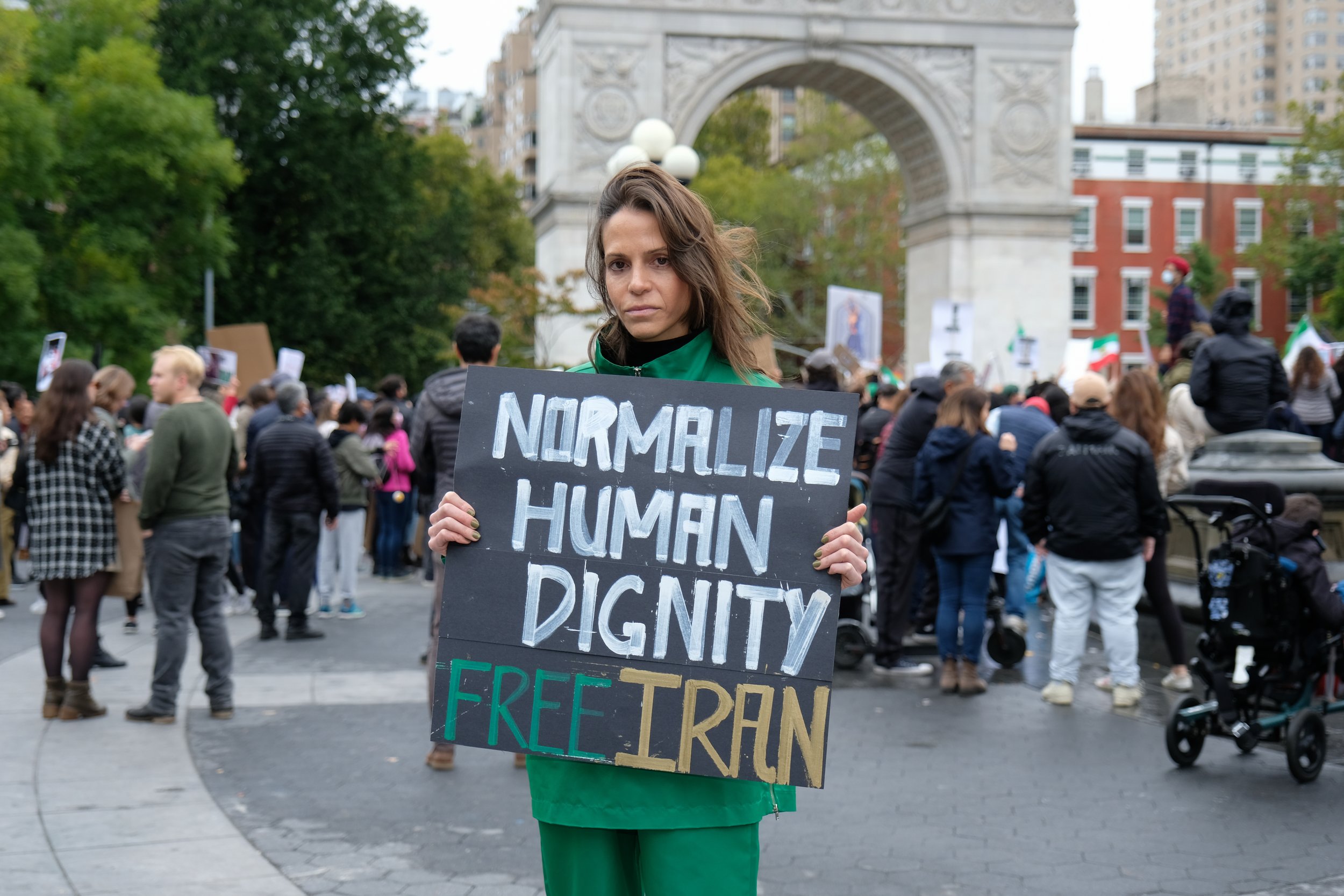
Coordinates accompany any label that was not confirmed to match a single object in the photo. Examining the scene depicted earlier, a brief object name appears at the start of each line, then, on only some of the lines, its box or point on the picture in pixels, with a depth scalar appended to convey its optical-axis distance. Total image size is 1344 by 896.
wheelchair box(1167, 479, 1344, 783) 6.98
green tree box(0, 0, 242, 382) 29.28
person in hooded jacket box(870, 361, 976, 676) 9.93
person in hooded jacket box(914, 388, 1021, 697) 9.29
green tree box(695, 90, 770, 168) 73.62
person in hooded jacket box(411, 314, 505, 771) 7.39
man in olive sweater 7.84
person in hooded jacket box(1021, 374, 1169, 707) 8.43
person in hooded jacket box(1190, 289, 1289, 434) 10.21
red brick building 65.56
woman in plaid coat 8.06
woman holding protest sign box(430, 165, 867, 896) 2.67
